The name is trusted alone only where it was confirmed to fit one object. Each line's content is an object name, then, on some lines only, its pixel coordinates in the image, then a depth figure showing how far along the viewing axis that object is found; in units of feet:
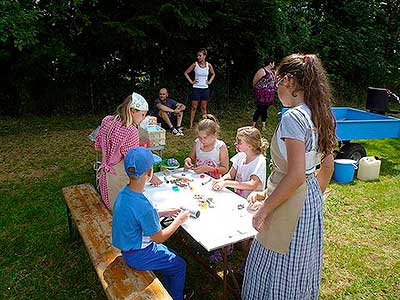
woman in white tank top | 25.12
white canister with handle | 16.43
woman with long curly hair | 5.76
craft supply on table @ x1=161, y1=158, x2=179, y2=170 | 12.36
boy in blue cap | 6.59
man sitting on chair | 23.62
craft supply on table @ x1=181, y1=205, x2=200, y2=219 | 7.95
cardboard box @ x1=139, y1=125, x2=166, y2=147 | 14.44
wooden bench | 6.57
